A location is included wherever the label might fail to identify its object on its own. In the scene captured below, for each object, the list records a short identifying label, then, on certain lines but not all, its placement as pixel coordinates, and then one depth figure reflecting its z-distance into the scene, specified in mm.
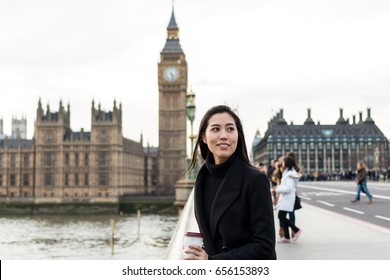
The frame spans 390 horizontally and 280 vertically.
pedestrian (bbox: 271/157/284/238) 7774
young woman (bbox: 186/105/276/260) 2002
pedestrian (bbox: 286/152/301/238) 6727
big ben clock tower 78250
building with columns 92188
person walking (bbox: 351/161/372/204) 13459
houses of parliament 68438
